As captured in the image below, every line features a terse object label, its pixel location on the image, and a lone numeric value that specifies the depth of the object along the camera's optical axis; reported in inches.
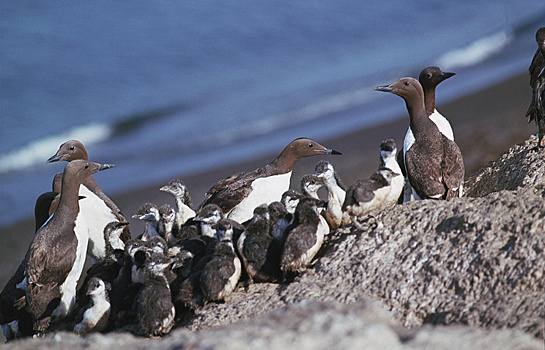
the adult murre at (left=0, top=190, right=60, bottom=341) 698.8
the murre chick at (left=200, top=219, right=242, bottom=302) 571.5
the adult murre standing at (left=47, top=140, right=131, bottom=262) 777.6
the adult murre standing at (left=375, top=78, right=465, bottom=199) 650.2
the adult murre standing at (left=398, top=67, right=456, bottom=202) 731.4
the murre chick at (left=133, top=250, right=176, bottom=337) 567.2
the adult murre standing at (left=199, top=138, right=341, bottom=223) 761.6
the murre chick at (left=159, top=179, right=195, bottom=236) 778.0
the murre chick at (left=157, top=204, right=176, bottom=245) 736.3
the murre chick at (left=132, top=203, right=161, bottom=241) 744.1
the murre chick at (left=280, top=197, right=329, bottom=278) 569.0
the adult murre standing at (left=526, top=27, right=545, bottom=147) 700.7
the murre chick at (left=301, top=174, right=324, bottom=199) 680.4
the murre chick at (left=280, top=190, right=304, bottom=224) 670.4
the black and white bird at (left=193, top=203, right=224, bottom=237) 688.4
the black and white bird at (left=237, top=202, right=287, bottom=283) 592.7
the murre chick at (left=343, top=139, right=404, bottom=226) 606.5
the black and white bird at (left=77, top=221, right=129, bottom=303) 685.9
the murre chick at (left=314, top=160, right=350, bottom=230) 644.1
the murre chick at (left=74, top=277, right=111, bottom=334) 607.5
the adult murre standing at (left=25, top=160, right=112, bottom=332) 661.9
